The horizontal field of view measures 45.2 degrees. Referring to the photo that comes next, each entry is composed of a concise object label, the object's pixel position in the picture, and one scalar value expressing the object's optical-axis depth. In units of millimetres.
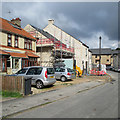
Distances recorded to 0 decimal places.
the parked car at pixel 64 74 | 15995
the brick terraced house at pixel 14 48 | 16172
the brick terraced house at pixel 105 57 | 68562
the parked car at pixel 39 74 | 10969
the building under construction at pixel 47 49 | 23298
